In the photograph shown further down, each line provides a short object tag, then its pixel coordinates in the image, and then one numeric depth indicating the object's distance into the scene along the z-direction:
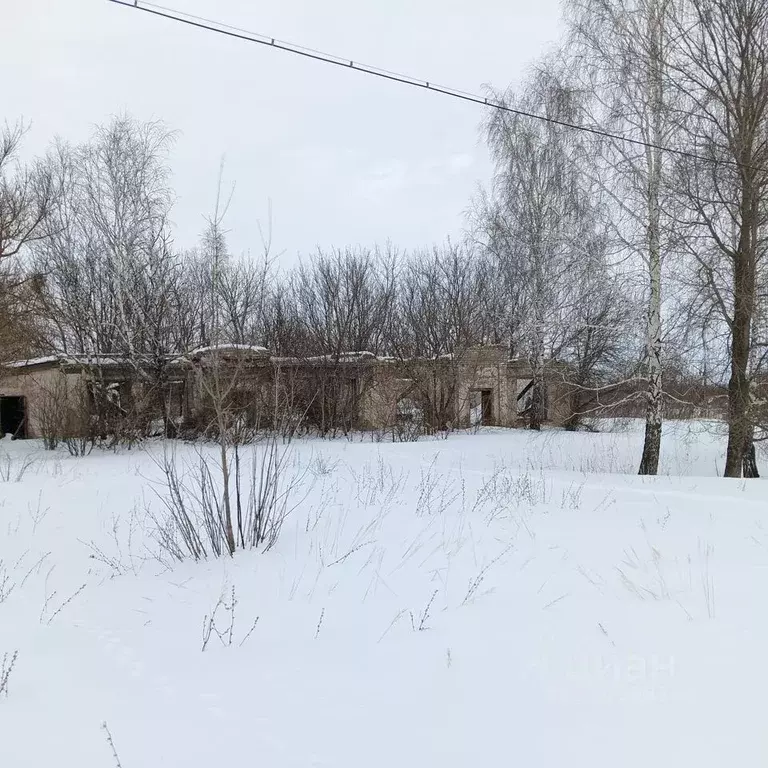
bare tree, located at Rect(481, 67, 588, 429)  14.63
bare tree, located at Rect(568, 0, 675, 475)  9.88
